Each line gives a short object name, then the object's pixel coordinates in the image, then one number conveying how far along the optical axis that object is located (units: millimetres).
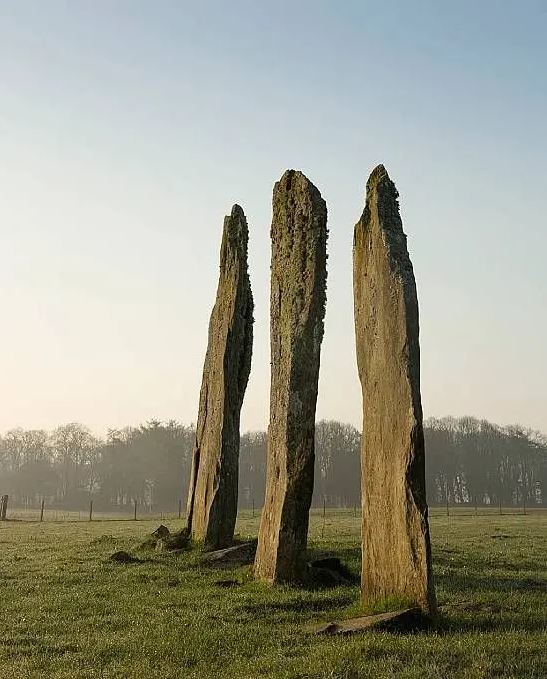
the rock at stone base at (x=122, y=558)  15016
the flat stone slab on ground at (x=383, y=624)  8000
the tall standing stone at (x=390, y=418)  8711
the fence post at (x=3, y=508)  38859
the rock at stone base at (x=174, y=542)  16734
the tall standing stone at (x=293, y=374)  11781
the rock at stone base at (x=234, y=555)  14195
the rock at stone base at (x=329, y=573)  11625
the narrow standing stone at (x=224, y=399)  16984
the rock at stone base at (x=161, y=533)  18516
